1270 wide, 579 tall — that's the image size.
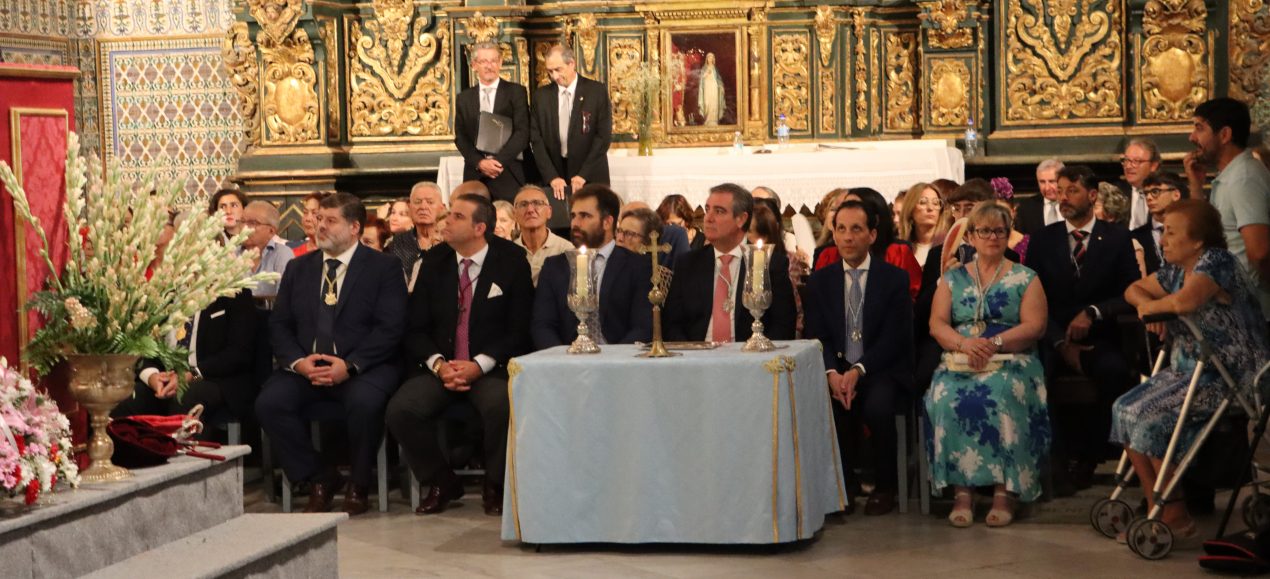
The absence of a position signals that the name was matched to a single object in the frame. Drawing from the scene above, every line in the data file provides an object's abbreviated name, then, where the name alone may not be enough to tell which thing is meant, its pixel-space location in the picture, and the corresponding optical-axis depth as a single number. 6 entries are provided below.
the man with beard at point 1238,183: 6.55
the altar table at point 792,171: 10.77
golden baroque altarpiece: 11.33
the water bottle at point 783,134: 11.67
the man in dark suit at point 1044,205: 9.31
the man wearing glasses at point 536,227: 8.08
